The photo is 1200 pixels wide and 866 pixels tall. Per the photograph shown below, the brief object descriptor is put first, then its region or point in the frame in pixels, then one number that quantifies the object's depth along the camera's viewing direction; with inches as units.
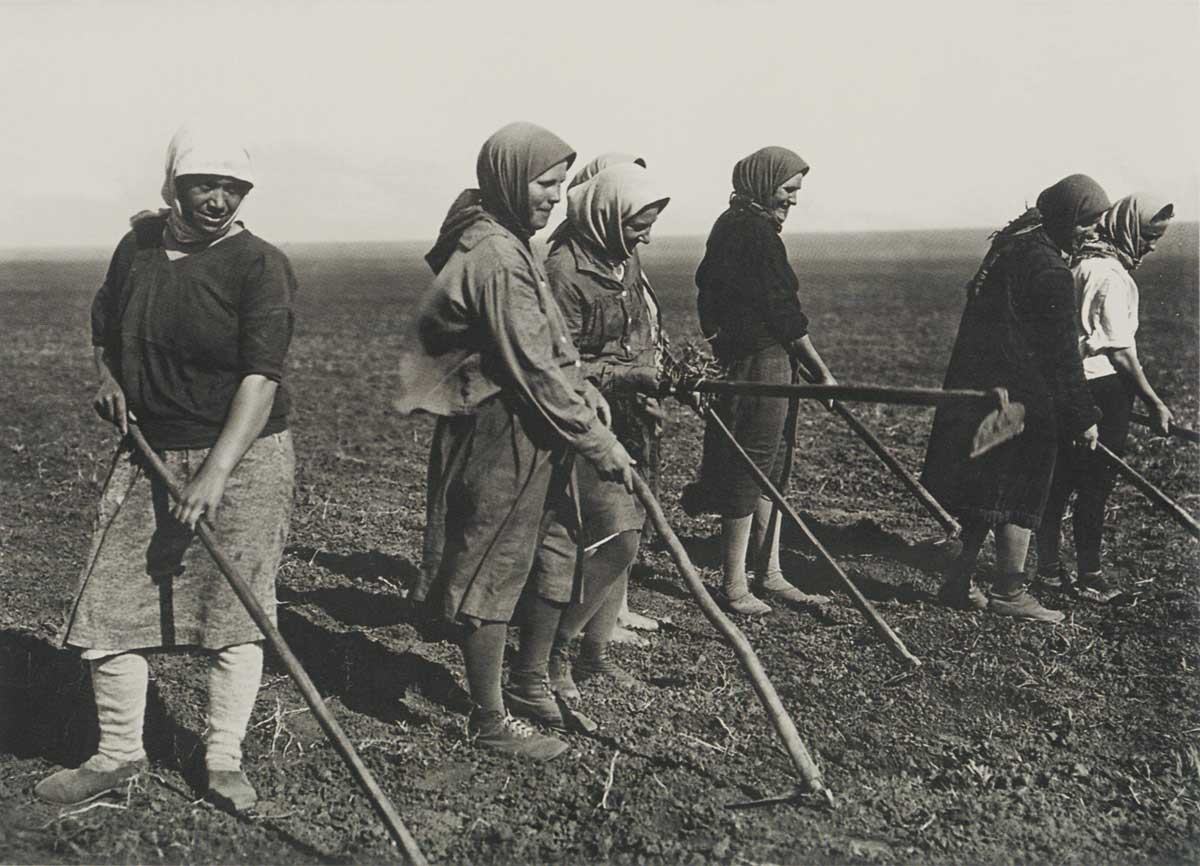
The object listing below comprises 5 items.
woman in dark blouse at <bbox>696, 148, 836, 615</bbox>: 184.4
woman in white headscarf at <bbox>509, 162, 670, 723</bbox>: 148.6
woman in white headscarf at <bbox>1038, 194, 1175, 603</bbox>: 189.8
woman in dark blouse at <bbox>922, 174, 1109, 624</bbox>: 176.9
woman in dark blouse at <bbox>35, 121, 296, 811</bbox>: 119.1
